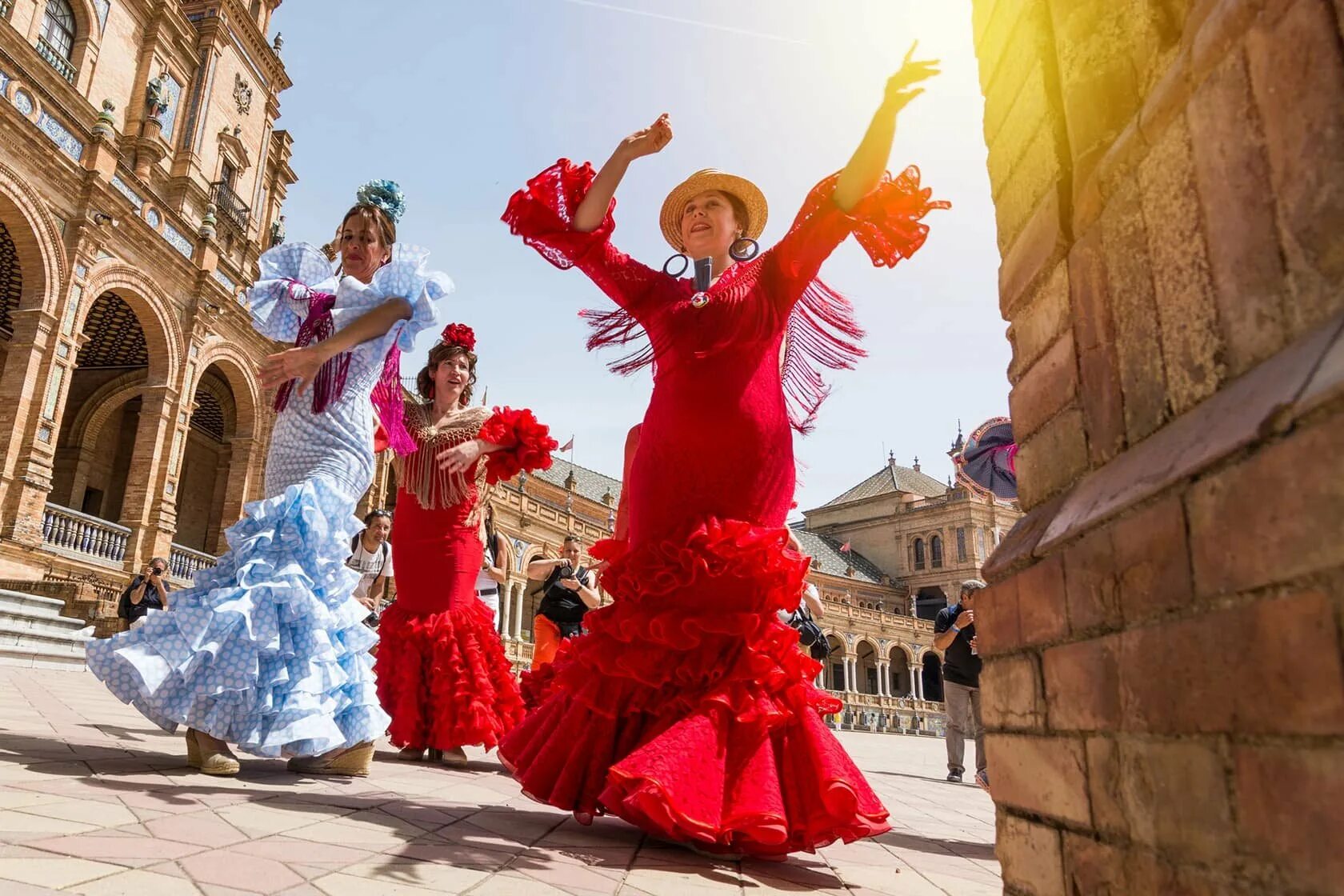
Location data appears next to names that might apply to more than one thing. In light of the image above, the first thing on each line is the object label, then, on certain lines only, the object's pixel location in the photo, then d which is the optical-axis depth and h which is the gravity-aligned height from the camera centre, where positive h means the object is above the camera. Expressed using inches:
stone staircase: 362.6 +18.2
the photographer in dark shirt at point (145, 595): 417.1 +38.8
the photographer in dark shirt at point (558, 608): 240.7 +21.2
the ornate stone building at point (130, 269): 548.7 +296.5
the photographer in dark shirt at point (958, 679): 287.3 +4.3
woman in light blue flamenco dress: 103.4 +13.8
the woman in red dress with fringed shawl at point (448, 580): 158.4 +19.5
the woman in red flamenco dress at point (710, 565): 82.8 +13.3
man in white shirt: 249.1 +35.7
